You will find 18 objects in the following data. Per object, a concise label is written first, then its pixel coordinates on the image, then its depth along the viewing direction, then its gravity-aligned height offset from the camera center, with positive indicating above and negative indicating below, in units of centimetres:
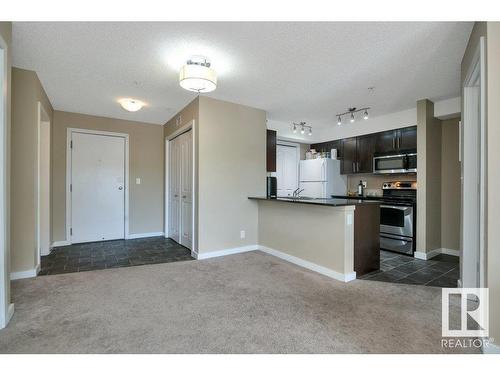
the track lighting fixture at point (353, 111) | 421 +134
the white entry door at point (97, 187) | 469 -3
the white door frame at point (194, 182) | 387 +5
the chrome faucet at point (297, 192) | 586 -15
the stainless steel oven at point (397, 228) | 404 -71
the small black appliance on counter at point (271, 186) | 476 -1
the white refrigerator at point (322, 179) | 545 +15
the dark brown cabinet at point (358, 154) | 500 +66
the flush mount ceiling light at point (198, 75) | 243 +108
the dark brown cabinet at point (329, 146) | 565 +94
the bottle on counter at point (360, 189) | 538 -7
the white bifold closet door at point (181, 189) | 423 -7
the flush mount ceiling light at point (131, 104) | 381 +124
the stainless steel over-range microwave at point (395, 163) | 432 +41
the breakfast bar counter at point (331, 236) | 300 -66
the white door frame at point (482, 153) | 181 +24
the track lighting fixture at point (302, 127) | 528 +131
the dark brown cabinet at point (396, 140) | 429 +83
